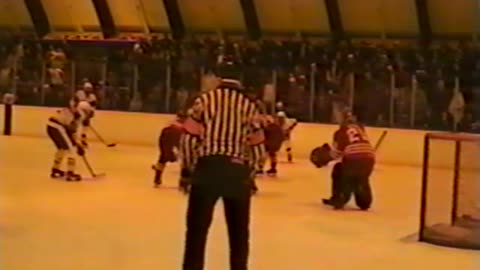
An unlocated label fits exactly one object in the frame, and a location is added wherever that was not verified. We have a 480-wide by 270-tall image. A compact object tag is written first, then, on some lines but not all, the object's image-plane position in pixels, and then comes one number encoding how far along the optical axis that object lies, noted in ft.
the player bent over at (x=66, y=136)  37.70
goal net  25.98
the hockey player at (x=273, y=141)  40.97
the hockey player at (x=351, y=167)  32.53
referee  16.72
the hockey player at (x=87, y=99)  41.57
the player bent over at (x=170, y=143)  35.22
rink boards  51.90
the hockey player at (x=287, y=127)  48.46
